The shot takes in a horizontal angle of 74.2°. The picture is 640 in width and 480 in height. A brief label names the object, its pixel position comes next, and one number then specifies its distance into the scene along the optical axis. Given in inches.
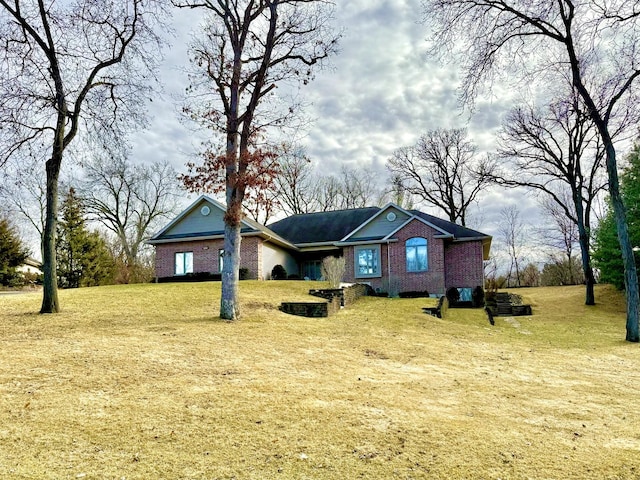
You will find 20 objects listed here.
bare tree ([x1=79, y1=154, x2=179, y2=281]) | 1418.6
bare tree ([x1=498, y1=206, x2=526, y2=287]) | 1756.0
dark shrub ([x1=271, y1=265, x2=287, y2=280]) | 953.5
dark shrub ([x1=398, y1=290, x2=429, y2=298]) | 845.2
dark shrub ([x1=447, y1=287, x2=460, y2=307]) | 857.5
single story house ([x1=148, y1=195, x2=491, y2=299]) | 865.5
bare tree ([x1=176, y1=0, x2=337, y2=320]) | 463.8
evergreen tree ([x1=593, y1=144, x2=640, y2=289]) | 859.4
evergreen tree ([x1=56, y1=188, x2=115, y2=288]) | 1086.4
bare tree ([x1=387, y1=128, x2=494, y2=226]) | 1369.3
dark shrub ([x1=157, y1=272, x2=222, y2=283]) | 920.3
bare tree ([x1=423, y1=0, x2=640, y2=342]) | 534.3
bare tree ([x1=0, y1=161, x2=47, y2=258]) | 1235.2
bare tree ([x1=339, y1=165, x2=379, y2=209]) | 1680.6
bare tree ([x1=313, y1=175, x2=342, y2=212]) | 1673.2
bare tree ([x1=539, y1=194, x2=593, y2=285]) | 1504.7
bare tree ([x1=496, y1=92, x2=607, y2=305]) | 908.6
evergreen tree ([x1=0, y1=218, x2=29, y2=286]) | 1097.4
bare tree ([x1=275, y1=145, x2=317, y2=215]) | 1560.5
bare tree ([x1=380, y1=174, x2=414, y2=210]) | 1439.5
